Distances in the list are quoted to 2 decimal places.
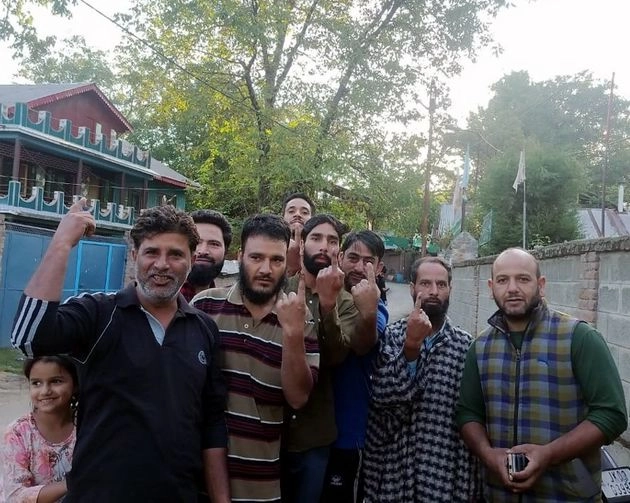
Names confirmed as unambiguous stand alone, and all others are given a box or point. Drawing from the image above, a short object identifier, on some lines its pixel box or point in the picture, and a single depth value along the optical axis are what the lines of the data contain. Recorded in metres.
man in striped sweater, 2.10
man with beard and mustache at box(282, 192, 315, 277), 3.48
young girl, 2.16
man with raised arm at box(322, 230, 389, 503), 2.57
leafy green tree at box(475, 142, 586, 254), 13.30
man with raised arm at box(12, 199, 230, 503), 1.75
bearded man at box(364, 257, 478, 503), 2.33
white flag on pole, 10.89
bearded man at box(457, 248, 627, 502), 2.11
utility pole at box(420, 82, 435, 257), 15.56
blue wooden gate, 11.88
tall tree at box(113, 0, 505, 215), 13.46
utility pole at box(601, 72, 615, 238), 13.46
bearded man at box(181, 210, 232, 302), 3.14
